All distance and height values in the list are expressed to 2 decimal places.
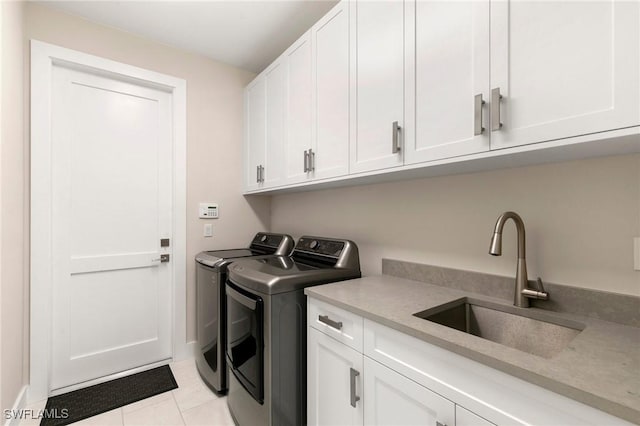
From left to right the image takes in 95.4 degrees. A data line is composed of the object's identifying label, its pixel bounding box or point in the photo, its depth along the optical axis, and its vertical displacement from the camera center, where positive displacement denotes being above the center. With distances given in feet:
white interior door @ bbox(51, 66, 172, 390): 6.73 -0.35
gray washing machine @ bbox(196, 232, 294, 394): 6.48 -2.18
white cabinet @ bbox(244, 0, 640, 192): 2.62 +1.54
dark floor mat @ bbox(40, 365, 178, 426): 5.84 -4.13
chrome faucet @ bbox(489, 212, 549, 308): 3.70 -0.85
